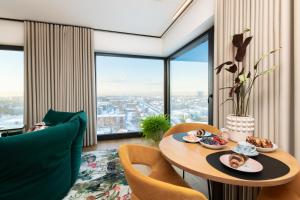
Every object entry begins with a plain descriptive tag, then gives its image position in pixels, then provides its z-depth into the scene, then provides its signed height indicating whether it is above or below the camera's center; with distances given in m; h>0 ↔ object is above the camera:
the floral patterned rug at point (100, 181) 1.87 -1.08
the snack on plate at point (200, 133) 1.41 -0.30
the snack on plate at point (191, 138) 1.33 -0.32
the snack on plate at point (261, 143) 1.10 -0.30
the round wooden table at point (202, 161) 0.74 -0.35
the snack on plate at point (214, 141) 1.18 -0.31
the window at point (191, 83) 2.80 +0.31
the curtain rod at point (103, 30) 3.12 +1.50
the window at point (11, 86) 3.25 +0.24
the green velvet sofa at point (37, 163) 1.19 -0.52
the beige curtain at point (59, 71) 3.17 +0.54
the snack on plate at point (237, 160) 0.86 -0.33
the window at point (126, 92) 3.97 +0.17
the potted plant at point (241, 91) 1.31 +0.07
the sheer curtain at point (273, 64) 1.21 +0.26
